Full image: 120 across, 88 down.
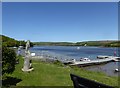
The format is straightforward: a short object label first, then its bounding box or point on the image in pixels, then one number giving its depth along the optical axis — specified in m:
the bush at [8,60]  4.39
